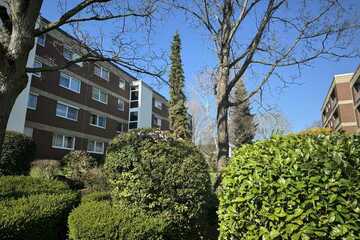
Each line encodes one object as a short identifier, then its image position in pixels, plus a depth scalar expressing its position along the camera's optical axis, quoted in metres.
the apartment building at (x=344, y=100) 35.47
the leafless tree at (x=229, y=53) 10.94
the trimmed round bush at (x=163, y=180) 5.31
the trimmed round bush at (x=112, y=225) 4.27
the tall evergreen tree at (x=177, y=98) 30.52
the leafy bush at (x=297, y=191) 2.97
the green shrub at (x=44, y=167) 13.44
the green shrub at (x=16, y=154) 12.89
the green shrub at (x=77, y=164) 14.90
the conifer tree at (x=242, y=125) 40.68
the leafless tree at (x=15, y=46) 5.67
